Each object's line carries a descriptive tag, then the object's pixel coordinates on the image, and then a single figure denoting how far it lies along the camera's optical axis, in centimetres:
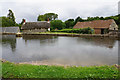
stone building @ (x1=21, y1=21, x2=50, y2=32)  4169
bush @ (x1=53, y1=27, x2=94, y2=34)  3073
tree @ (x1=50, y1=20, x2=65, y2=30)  4784
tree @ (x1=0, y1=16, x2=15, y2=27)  5264
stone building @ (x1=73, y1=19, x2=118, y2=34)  3156
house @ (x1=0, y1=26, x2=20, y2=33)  3994
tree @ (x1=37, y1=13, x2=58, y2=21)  7166
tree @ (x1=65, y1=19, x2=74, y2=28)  5583
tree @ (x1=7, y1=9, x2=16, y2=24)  5894
